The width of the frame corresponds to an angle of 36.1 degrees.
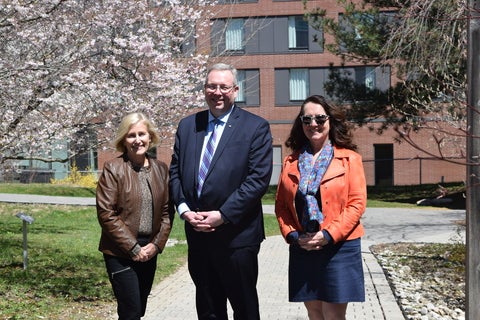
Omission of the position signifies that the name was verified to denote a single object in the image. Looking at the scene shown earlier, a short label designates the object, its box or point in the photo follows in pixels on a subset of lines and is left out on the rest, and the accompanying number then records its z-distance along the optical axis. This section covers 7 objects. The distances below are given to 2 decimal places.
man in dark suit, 4.86
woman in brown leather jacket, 5.27
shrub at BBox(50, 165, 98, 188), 35.84
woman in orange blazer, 4.80
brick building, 40.62
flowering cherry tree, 8.99
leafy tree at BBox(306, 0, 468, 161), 25.11
